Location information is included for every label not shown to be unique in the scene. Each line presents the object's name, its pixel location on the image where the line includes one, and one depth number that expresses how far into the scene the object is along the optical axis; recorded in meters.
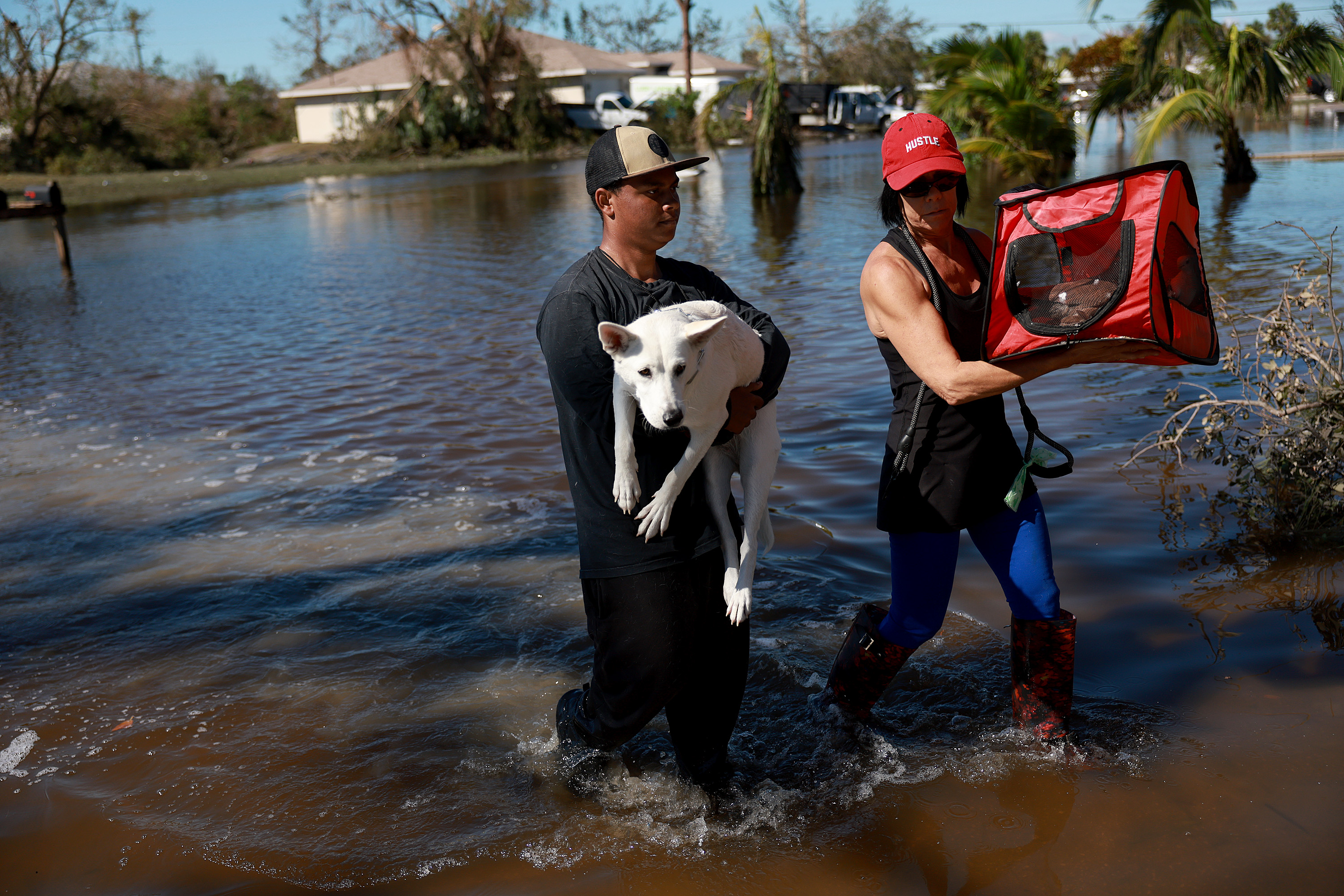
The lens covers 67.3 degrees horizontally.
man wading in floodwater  3.10
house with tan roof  55.88
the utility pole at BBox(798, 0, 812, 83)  70.75
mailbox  18.59
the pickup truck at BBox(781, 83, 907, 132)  52.00
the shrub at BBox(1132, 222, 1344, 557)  5.20
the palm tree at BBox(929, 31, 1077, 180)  20.94
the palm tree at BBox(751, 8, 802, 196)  24.00
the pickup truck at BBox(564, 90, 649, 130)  52.44
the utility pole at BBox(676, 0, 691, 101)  40.47
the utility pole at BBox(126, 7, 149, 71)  50.03
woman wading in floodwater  3.41
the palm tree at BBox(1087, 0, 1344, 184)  17.00
